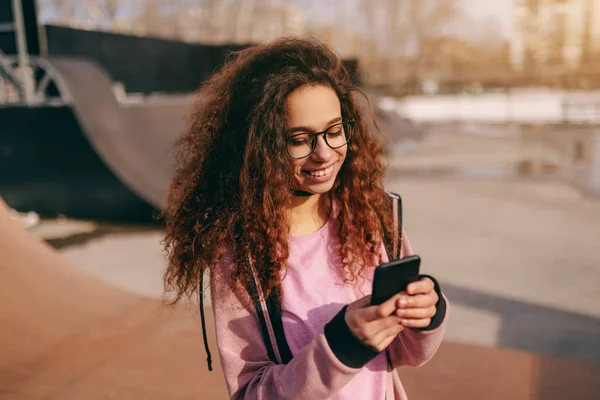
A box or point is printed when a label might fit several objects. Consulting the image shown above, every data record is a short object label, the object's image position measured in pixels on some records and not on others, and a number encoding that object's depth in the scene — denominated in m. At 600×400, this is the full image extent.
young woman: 1.08
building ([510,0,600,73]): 51.88
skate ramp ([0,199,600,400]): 2.61
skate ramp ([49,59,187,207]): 7.29
